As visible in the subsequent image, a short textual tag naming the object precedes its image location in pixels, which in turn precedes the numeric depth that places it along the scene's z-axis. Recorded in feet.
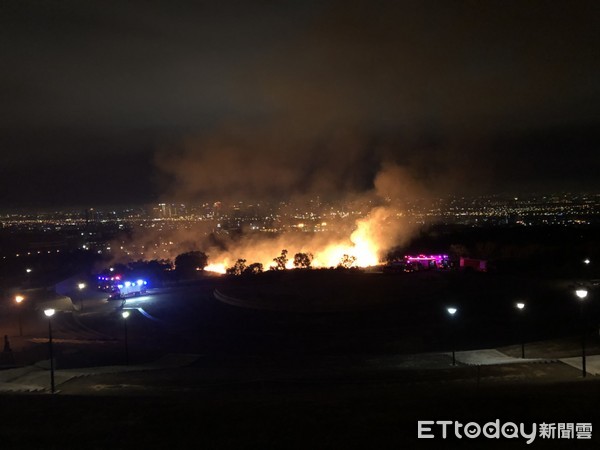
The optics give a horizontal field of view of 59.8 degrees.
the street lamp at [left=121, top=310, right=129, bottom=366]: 69.59
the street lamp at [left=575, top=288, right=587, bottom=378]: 48.92
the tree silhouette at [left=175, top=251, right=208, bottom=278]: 166.61
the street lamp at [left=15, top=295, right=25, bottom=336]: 88.17
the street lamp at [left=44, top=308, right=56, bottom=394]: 50.76
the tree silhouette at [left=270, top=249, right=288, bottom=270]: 153.85
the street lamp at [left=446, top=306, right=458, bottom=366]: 59.71
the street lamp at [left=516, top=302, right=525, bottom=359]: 63.01
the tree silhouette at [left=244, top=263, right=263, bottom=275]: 148.05
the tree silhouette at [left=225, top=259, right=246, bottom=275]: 153.77
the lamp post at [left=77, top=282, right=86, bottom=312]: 118.28
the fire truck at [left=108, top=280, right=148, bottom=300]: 130.91
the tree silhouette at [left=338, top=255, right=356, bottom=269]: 149.87
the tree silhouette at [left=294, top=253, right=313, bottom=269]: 151.12
